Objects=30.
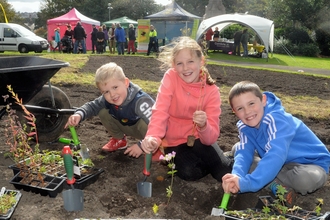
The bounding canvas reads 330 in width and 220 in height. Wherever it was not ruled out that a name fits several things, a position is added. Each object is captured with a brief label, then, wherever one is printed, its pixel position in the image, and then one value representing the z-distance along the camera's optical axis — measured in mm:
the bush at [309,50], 25141
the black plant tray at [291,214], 2143
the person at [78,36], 19031
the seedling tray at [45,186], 2641
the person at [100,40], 19870
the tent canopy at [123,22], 29134
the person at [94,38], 20531
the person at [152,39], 19516
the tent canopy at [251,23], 19375
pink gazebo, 24241
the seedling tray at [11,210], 2169
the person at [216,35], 22922
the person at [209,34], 21981
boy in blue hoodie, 2463
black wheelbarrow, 3332
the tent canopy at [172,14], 25000
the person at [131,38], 20156
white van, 20625
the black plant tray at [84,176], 2772
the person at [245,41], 20516
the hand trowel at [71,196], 2438
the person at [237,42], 21086
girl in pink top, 3045
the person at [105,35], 21178
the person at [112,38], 20598
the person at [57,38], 22114
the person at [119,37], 18938
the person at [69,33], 20359
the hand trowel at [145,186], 2766
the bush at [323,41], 27172
